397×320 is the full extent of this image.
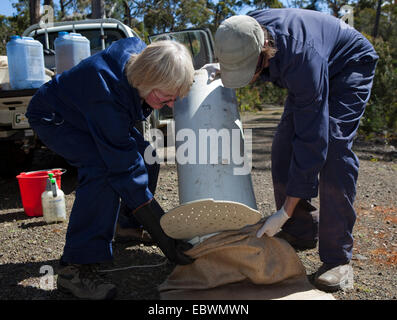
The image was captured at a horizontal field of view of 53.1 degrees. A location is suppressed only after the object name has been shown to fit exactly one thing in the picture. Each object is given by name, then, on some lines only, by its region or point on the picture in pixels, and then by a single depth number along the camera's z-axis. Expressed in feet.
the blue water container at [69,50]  11.66
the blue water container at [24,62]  10.99
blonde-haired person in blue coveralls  5.95
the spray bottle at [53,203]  10.01
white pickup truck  14.82
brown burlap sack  6.55
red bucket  10.65
